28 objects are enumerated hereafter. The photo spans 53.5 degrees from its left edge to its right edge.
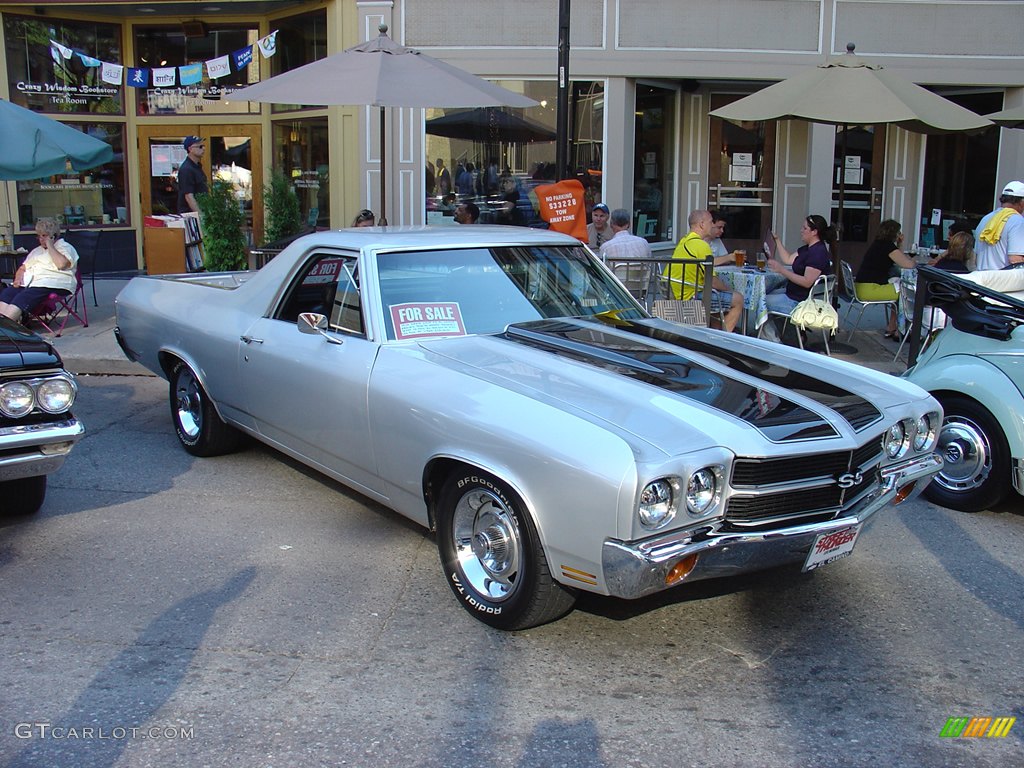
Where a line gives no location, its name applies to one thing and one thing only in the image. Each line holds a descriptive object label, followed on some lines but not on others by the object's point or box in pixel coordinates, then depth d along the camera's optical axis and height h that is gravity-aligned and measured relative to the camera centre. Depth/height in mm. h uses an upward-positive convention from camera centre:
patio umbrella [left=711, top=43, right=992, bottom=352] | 9086 +918
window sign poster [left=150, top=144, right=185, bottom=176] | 15023 +571
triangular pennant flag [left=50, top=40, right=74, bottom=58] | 14008 +2007
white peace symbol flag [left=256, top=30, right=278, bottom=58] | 13727 +2058
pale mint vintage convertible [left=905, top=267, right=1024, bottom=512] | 5422 -1001
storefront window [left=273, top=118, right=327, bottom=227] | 14148 +514
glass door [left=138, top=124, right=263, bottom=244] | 14961 +532
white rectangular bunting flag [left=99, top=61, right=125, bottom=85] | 14305 +1728
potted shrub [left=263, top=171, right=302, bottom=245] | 12461 -136
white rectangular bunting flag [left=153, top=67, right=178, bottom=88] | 14500 +1729
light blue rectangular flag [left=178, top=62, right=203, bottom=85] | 14352 +1738
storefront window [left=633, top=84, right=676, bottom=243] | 13727 +535
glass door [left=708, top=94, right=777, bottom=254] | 14406 +386
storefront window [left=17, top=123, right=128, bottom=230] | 14555 +39
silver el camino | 3604 -856
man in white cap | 8594 -265
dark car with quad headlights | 4812 -1014
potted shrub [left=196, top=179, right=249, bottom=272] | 11648 -367
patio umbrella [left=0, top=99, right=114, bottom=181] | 9836 +505
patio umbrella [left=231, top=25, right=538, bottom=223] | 8680 +1007
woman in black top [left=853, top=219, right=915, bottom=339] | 10609 -692
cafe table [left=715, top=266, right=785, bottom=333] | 9305 -798
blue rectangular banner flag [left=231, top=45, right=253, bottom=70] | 14055 +1931
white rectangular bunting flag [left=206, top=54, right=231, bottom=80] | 14203 +1810
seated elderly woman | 10016 -732
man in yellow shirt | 9000 -640
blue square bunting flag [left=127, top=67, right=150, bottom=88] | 14391 +1687
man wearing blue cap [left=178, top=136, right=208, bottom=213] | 12914 +291
